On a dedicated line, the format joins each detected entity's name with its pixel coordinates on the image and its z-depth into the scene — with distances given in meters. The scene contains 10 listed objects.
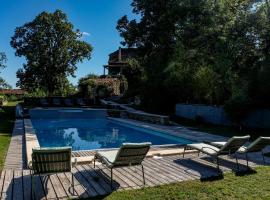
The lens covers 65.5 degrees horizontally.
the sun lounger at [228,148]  4.93
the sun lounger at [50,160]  3.67
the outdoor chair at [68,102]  19.80
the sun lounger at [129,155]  4.11
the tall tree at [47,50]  22.20
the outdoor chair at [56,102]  19.80
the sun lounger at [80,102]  19.75
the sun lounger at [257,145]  5.06
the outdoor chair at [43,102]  19.62
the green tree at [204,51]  11.91
